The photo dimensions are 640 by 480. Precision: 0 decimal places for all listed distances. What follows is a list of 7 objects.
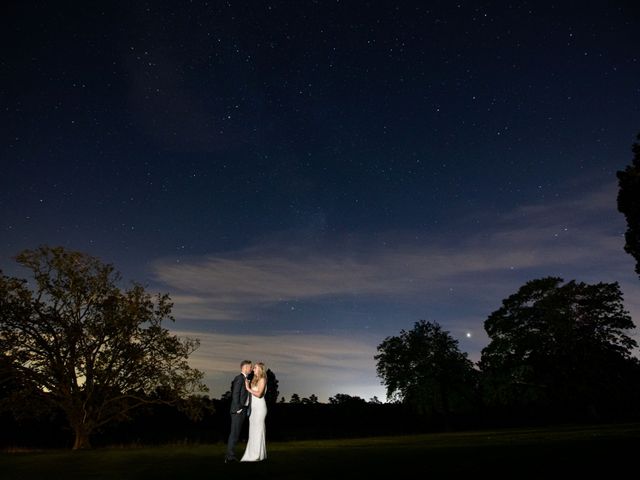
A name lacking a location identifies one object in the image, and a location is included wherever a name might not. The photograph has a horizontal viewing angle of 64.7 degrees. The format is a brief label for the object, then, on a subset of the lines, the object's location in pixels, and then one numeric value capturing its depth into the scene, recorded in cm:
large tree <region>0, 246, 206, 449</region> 2656
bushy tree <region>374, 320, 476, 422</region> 5953
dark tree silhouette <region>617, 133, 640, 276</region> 2958
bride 1417
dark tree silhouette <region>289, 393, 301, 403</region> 11624
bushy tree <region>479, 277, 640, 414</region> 4619
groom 1447
